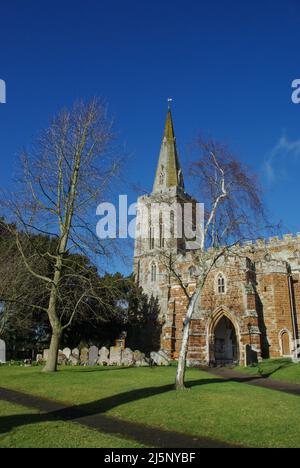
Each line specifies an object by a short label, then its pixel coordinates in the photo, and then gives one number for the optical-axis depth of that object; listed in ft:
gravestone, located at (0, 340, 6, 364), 115.24
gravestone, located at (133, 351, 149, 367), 91.50
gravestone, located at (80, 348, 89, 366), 95.61
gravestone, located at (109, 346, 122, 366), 93.40
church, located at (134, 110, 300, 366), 105.91
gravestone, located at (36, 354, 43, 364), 95.63
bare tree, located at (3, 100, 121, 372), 64.64
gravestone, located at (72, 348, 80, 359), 97.43
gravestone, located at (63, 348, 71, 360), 97.03
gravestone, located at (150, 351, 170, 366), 99.83
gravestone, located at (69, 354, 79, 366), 94.84
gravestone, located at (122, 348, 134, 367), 92.07
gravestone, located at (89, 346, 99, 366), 95.66
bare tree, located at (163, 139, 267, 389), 51.32
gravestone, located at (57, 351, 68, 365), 95.09
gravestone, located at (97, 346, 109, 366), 94.24
